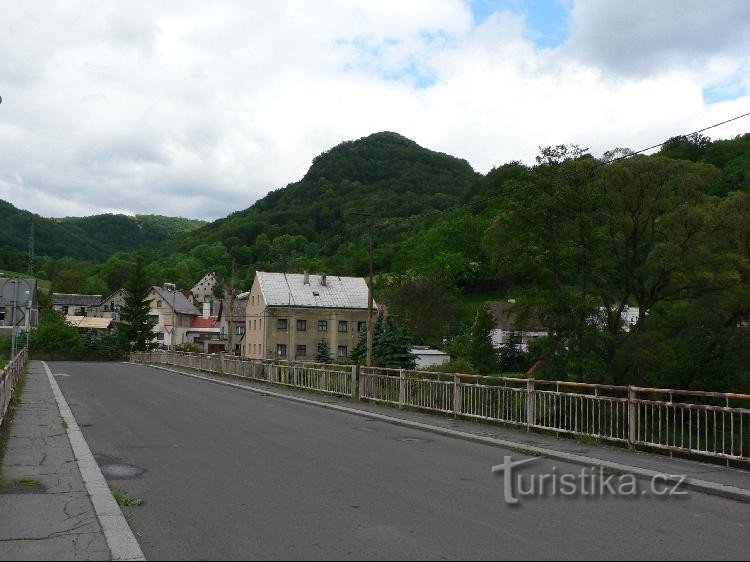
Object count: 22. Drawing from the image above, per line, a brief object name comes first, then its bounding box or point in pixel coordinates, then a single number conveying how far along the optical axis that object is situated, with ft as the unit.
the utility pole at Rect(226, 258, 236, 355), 148.02
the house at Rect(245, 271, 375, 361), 233.35
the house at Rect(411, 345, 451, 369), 209.83
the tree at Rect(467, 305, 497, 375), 155.84
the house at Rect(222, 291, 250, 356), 305.94
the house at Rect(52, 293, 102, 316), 422.82
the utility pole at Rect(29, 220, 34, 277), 375.86
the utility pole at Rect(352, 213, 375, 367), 84.28
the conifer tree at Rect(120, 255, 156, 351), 270.87
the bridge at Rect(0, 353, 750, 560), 19.07
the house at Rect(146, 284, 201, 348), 360.28
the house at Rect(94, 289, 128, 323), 421.59
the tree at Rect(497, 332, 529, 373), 208.23
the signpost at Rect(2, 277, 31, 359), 53.98
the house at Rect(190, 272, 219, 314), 479.54
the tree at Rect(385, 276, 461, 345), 259.19
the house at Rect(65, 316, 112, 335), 345.92
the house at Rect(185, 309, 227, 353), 348.38
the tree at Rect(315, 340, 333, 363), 182.70
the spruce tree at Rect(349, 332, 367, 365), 155.62
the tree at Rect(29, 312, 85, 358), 213.25
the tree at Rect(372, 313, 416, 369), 146.61
